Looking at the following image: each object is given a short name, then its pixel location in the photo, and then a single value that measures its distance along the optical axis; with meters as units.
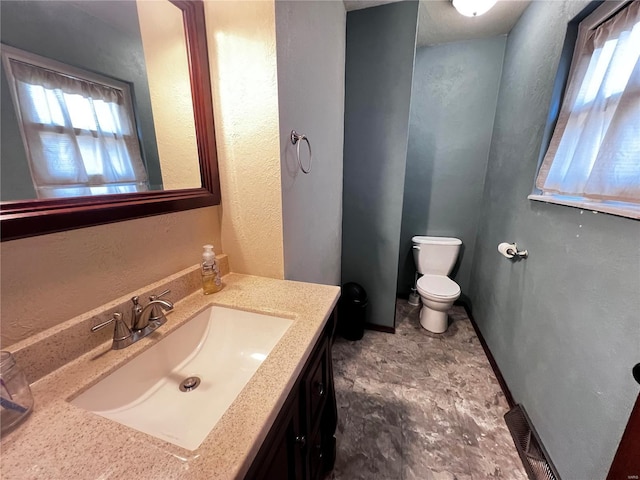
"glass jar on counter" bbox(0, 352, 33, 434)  0.45
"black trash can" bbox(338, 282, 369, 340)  2.07
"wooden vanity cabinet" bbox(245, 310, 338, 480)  0.55
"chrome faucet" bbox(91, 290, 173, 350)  0.67
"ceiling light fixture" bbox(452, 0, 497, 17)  1.48
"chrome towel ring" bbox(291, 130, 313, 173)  1.05
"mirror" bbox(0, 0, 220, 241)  0.55
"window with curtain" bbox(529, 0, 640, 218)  0.86
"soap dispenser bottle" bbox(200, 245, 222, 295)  0.93
